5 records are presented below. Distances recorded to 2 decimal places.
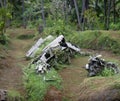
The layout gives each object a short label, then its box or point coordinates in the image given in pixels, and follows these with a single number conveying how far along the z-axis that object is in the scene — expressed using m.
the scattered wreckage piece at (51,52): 12.60
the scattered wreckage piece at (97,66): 12.32
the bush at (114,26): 27.75
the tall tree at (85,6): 28.58
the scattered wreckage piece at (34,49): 16.72
